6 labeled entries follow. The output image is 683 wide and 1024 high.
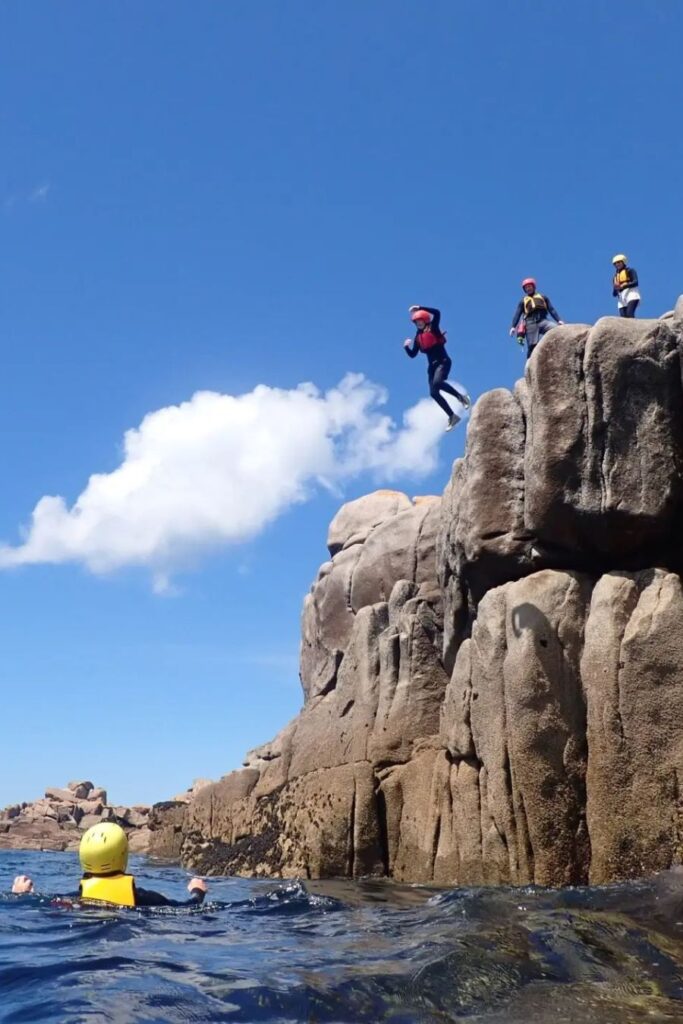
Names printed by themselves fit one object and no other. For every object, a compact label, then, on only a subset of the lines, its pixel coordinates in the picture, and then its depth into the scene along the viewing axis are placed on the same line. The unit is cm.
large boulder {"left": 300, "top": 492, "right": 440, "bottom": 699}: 2794
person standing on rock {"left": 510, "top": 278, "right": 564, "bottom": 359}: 1859
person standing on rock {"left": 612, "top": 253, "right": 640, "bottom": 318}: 1845
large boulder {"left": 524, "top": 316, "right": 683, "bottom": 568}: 1506
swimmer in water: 1041
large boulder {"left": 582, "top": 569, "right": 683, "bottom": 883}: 1327
